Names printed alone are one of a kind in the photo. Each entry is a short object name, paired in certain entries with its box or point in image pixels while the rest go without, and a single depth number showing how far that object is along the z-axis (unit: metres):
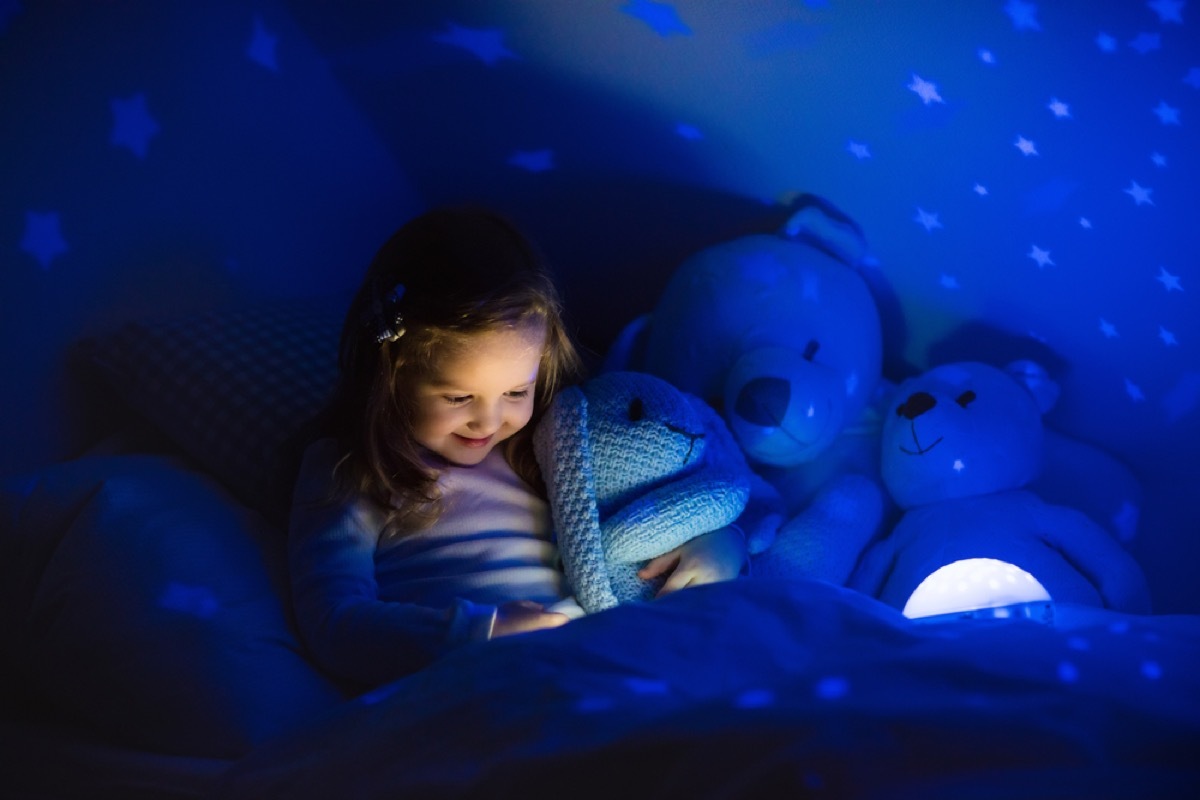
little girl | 1.14
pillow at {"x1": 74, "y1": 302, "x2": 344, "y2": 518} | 1.34
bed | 0.76
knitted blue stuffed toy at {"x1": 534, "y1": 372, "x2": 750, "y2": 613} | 1.27
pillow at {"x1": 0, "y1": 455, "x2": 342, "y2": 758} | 1.07
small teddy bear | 1.32
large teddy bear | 1.46
